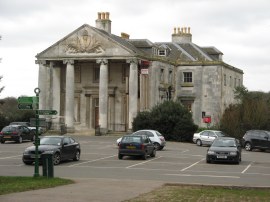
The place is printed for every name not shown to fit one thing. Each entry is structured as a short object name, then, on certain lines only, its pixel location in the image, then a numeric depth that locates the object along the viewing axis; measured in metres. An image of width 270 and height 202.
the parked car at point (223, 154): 32.03
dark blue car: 33.50
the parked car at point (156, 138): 43.02
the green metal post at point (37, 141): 21.23
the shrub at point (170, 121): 56.94
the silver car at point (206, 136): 51.59
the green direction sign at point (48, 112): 22.14
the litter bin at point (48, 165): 21.20
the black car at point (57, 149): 29.06
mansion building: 64.19
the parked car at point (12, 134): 48.81
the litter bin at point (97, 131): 62.34
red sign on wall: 66.12
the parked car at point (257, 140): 46.41
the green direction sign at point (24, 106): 21.41
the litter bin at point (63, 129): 63.34
